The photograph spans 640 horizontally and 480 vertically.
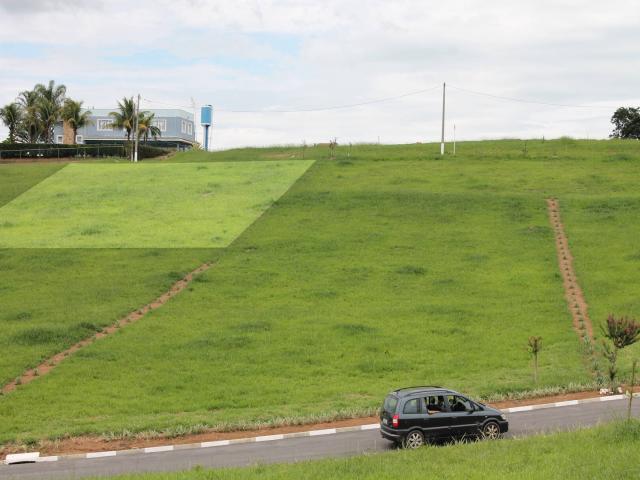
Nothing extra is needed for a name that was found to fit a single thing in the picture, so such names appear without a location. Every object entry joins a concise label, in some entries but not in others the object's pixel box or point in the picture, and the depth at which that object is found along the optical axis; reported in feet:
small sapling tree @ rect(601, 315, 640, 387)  90.79
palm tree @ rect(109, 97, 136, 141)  395.34
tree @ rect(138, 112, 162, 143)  397.19
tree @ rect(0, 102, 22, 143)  449.48
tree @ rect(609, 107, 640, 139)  469.57
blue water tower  390.01
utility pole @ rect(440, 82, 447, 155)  308.28
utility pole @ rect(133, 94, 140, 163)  342.03
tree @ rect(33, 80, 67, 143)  448.24
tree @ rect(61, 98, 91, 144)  421.18
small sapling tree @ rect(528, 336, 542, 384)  105.07
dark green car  79.92
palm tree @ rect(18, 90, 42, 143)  449.06
